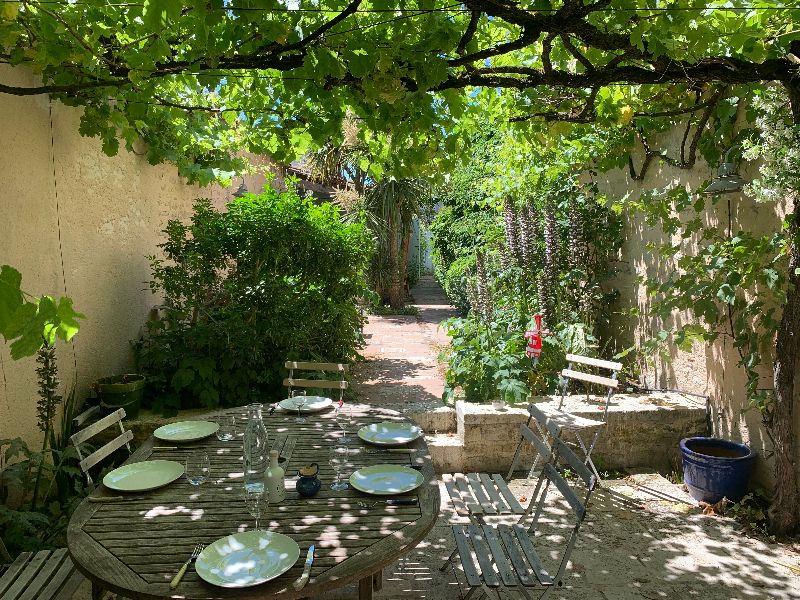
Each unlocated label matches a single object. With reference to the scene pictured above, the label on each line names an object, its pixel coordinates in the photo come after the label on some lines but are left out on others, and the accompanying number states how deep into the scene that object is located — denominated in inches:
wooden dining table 66.2
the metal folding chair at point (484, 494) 112.9
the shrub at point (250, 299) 189.3
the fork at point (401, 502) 86.2
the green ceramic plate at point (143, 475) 89.8
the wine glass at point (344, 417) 115.6
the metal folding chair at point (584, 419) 161.8
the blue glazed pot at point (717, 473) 147.6
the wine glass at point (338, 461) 92.0
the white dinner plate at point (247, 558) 66.0
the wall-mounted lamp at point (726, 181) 141.6
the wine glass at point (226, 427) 114.9
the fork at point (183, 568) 64.6
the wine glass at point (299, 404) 127.8
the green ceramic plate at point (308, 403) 133.2
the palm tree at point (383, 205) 461.7
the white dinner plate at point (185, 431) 111.7
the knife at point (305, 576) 64.6
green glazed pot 165.0
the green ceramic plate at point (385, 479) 89.4
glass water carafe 86.4
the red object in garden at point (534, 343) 189.2
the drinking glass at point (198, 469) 91.9
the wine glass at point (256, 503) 79.9
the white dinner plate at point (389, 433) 110.3
